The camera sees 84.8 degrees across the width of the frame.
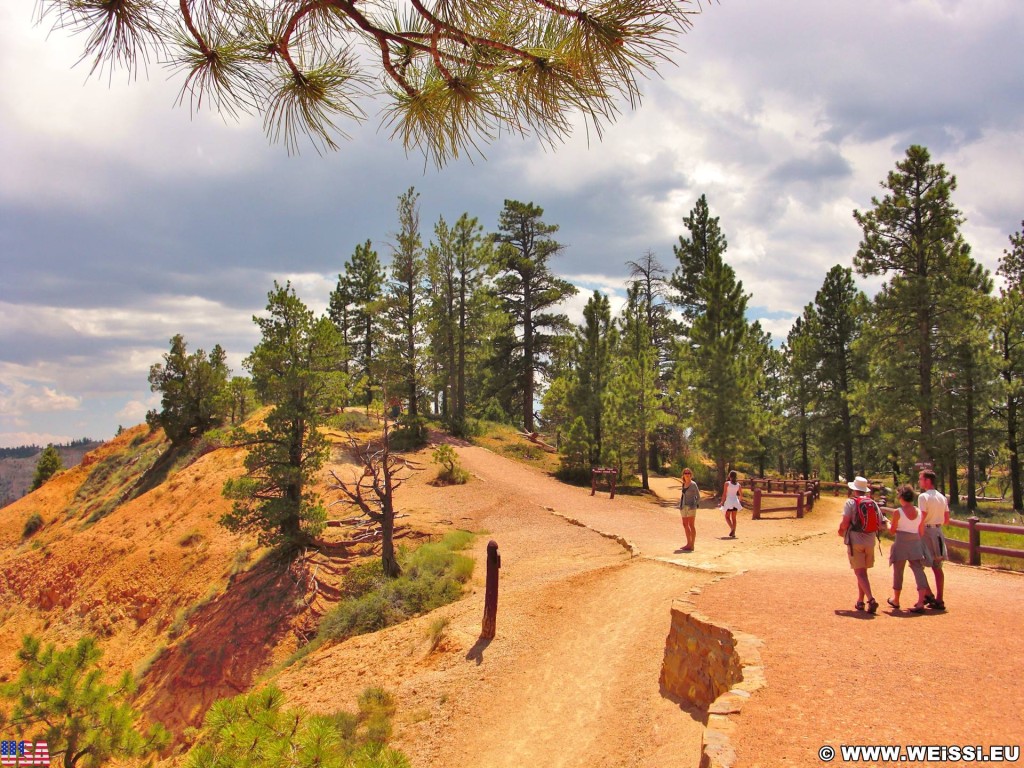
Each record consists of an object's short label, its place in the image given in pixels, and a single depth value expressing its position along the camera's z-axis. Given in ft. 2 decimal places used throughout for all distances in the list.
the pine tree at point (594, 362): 90.74
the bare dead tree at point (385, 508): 47.39
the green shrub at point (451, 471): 75.25
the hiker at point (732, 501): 48.39
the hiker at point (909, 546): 23.39
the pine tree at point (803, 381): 110.22
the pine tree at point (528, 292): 120.16
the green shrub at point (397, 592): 40.68
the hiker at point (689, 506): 41.27
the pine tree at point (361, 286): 133.49
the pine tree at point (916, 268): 70.44
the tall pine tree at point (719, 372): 82.17
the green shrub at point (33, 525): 100.03
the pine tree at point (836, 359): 106.22
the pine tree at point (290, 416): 53.36
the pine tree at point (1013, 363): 77.51
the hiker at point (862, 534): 23.89
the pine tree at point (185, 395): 102.73
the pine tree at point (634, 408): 87.40
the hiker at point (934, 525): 23.22
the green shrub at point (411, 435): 93.83
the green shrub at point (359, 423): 98.58
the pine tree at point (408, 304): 95.30
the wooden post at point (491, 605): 31.34
